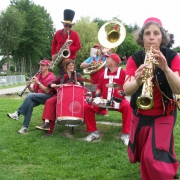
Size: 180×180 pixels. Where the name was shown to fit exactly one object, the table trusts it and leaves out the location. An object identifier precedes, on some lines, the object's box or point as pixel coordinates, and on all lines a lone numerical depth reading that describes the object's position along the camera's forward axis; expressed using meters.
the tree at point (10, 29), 33.44
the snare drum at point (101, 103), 4.96
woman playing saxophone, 2.83
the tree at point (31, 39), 40.09
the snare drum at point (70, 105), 5.20
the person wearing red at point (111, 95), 5.22
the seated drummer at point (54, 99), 5.70
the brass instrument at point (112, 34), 6.03
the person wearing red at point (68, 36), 6.63
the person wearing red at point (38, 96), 6.03
